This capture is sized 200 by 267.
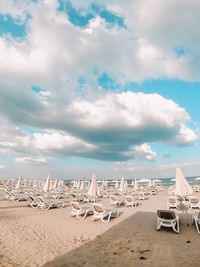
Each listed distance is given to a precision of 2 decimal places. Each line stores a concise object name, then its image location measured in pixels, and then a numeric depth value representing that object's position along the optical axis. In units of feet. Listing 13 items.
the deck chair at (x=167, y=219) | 19.37
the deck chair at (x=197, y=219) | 19.31
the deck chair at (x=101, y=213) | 24.11
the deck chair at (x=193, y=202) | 32.39
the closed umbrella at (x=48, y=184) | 40.45
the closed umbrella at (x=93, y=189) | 33.73
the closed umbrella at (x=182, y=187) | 22.80
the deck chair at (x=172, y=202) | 31.43
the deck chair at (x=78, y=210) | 26.14
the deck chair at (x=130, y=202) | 36.22
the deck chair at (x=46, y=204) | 33.82
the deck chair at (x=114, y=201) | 36.94
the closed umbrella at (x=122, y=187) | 50.12
